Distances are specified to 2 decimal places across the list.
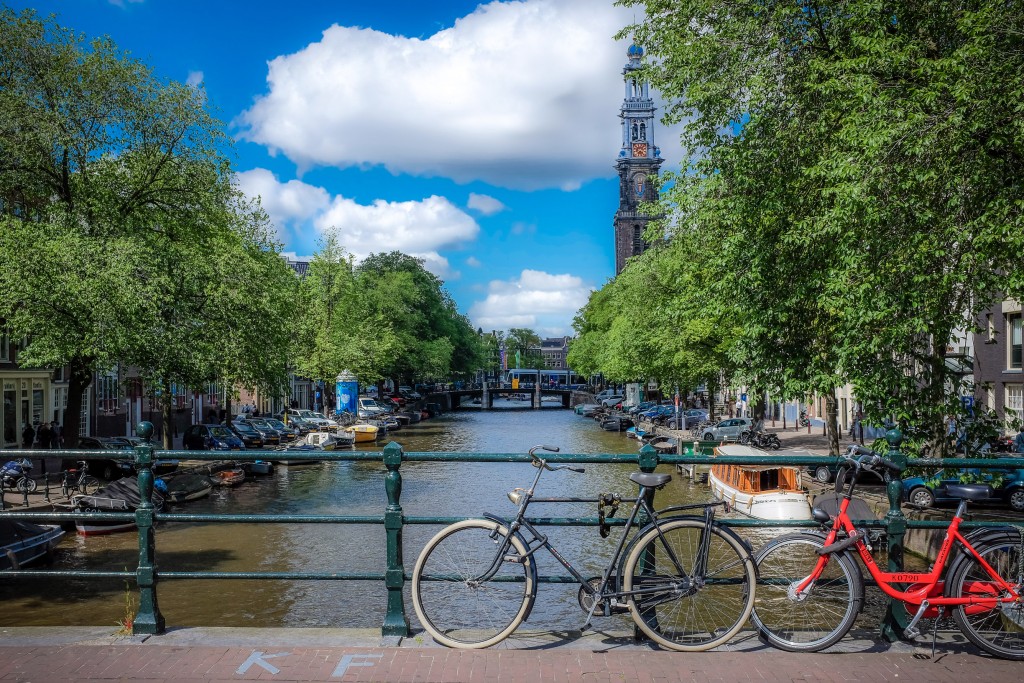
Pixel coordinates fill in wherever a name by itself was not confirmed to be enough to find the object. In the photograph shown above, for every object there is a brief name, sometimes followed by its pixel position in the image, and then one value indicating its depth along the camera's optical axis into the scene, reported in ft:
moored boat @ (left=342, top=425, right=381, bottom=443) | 182.40
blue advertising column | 225.15
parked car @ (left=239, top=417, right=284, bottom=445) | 161.68
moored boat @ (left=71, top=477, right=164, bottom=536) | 75.36
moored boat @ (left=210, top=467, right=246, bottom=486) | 115.96
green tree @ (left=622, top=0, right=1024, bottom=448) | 45.55
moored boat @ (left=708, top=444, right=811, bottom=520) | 89.10
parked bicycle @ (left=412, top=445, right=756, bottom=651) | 19.19
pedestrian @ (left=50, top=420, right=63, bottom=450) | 127.95
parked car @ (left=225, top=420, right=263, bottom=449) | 153.75
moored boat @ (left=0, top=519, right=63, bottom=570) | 56.75
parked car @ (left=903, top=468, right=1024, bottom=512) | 76.13
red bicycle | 18.93
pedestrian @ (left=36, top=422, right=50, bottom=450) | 128.57
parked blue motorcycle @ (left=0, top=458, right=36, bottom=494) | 79.97
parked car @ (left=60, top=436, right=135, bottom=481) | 110.42
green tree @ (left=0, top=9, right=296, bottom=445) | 85.40
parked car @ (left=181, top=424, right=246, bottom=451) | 134.82
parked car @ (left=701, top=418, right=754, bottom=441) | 161.68
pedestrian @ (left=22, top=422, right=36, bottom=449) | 132.87
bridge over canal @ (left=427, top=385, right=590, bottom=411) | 415.17
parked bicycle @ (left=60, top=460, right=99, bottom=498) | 82.23
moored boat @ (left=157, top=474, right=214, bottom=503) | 96.58
